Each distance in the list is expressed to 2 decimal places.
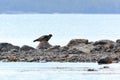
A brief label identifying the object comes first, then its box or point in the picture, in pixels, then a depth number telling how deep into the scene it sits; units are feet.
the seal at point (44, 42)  210.36
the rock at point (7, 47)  204.39
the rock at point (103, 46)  194.39
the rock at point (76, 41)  210.59
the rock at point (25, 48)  203.61
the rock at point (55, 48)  198.18
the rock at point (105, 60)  167.63
